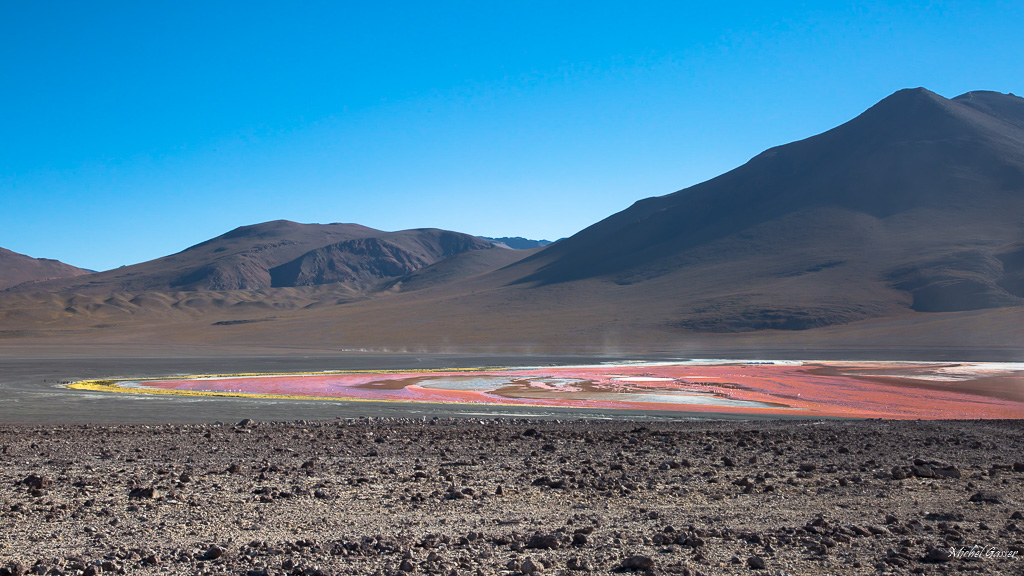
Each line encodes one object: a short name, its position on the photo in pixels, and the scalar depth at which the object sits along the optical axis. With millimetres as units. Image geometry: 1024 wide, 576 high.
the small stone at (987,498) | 9766
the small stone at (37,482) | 10172
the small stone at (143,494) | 9523
